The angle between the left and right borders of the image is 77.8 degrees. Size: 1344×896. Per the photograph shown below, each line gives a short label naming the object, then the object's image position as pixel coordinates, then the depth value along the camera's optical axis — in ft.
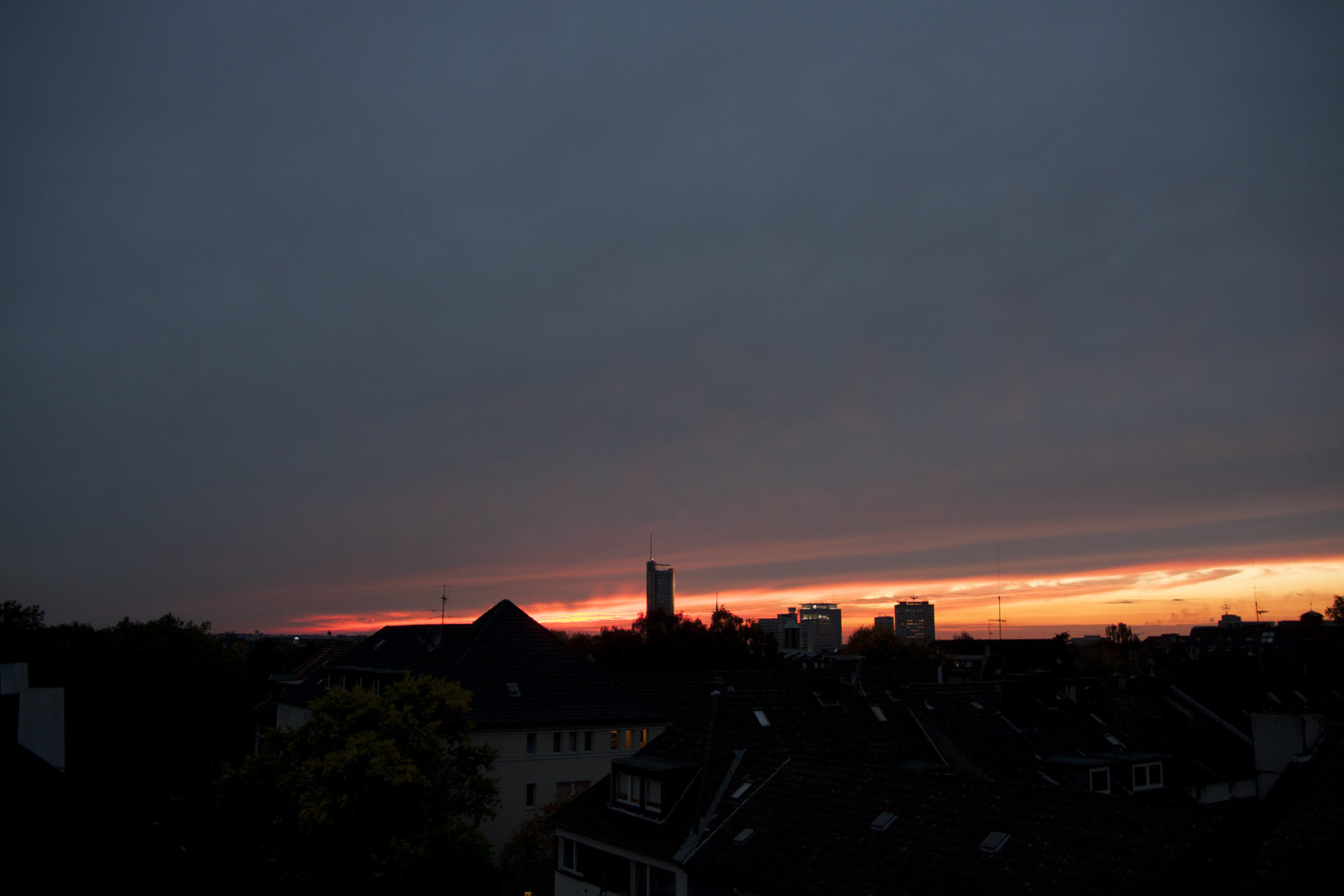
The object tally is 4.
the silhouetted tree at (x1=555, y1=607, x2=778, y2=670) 301.02
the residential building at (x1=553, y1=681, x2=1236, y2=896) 65.51
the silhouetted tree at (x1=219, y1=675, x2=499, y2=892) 94.73
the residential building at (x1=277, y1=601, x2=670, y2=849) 160.15
